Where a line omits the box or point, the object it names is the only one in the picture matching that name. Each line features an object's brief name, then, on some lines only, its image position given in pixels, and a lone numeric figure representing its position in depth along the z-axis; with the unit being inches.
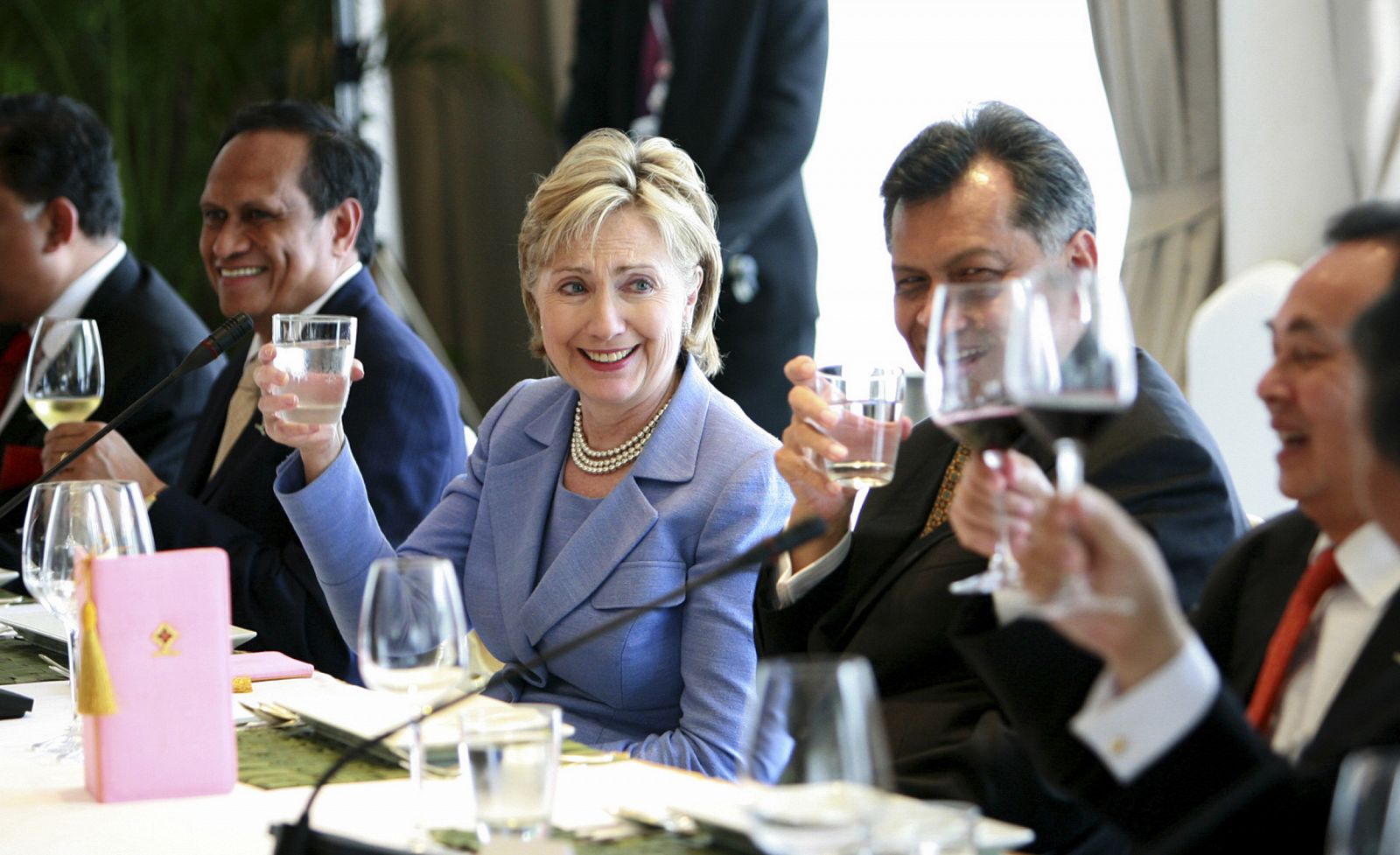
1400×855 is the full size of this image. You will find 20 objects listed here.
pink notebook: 145.1
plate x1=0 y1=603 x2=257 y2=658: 162.7
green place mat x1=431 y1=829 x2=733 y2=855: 139.4
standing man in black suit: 207.7
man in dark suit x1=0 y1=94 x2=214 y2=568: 193.2
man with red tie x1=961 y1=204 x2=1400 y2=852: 129.8
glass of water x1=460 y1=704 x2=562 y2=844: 136.3
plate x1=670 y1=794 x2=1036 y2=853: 135.3
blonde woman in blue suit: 160.1
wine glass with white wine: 176.4
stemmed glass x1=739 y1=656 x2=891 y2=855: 116.6
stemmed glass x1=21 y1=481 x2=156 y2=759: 150.6
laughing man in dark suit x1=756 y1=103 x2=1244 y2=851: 150.3
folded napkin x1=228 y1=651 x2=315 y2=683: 158.3
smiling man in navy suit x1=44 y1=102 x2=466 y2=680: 173.9
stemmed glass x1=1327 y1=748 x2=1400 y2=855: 92.9
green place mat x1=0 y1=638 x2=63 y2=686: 159.1
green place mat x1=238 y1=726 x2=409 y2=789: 146.3
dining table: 141.1
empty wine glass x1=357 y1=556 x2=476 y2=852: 140.0
